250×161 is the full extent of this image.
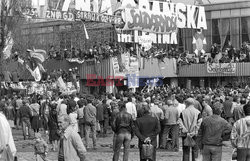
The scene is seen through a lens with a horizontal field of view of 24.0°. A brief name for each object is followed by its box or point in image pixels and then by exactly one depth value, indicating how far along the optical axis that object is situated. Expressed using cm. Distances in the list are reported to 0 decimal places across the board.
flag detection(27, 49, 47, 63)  3153
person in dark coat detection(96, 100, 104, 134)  2348
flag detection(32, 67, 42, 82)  3080
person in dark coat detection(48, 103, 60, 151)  1886
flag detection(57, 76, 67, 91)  3163
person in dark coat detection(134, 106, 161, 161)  1408
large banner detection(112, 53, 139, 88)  3228
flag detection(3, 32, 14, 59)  2817
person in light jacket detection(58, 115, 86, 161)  1027
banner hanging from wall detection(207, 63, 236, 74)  4284
